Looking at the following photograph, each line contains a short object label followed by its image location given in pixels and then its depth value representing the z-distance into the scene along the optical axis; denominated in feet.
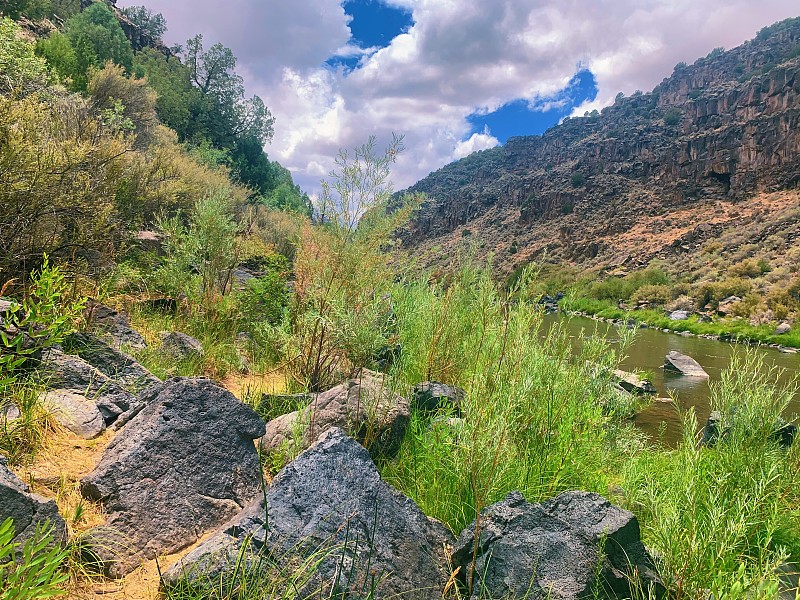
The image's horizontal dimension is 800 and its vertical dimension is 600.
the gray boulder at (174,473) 7.40
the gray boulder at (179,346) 16.10
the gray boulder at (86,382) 10.73
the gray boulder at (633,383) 30.17
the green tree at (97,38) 75.33
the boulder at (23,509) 5.74
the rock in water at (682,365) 38.04
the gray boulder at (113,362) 12.28
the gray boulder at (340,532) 6.14
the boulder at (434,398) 12.23
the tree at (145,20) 151.23
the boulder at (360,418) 10.20
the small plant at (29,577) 3.45
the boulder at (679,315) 82.02
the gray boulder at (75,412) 9.70
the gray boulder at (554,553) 6.54
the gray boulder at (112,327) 14.58
